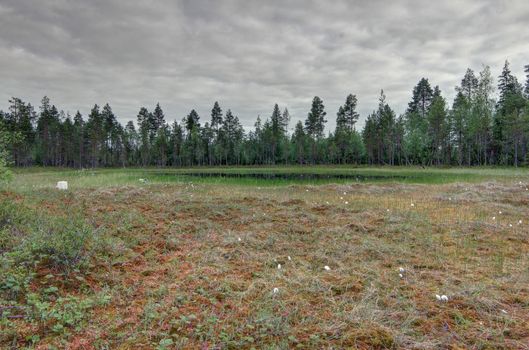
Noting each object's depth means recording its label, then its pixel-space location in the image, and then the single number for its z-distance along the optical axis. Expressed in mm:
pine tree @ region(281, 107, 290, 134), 85312
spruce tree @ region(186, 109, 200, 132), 89250
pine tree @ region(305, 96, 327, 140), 79688
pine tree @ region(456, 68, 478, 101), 67562
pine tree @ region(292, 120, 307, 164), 77688
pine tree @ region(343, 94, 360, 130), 80500
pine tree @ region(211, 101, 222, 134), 88188
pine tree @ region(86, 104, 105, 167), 74188
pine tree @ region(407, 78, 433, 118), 78875
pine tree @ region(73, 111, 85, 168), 77875
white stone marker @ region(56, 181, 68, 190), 17472
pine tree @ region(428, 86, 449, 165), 57562
